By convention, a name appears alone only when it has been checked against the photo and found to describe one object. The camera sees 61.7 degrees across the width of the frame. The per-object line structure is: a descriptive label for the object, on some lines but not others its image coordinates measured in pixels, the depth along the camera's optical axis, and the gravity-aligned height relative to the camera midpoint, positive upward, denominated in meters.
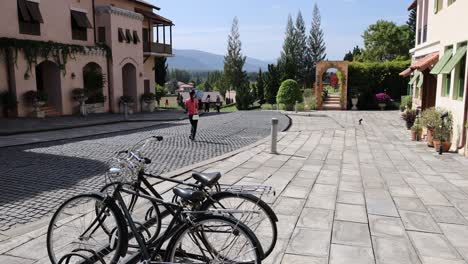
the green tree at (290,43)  59.72 +7.55
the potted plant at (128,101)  25.78 -0.56
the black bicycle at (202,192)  3.53 -0.96
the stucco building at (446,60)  10.54 +1.00
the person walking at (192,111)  12.87 -0.61
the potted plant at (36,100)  19.19 -0.36
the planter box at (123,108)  26.03 -1.06
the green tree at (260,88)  42.34 +0.49
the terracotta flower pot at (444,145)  10.73 -1.46
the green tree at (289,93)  27.69 -0.04
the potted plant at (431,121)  11.28 -0.84
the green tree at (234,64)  63.12 +4.62
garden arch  28.14 +1.10
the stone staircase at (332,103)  28.88 -0.82
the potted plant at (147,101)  28.34 -0.61
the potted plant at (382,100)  27.55 -0.54
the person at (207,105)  30.96 -0.98
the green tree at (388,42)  49.75 +6.48
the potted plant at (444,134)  10.78 -1.16
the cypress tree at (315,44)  59.56 +7.40
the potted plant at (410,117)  15.67 -1.00
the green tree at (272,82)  37.66 +1.00
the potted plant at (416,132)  12.97 -1.33
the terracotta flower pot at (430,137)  11.44 -1.33
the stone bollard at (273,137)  10.29 -1.19
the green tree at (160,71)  41.69 +2.31
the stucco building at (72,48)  18.83 +2.53
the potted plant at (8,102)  18.20 -0.44
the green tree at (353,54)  56.09 +5.50
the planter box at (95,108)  23.57 -0.96
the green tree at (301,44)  59.91 +7.46
